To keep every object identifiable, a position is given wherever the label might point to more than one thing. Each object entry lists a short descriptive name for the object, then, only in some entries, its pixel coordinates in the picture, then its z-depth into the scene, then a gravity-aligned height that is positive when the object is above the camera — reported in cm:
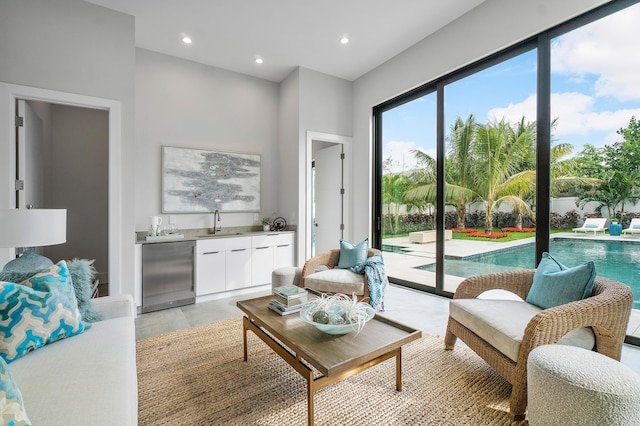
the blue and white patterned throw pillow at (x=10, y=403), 77 -53
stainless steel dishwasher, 334 -76
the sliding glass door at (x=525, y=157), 233 +53
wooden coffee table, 143 -72
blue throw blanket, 294 -68
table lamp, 172 -13
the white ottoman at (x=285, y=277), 305 -70
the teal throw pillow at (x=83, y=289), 179 -49
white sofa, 104 -70
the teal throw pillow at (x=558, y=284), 180 -47
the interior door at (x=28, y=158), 275 +53
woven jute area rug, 160 -112
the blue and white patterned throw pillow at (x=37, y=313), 136 -51
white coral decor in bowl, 164 -61
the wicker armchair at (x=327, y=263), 298 -60
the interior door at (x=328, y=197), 494 +22
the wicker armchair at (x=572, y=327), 153 -62
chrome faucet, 423 -17
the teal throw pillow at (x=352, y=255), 328 -50
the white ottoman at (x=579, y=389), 115 -73
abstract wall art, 395 +41
